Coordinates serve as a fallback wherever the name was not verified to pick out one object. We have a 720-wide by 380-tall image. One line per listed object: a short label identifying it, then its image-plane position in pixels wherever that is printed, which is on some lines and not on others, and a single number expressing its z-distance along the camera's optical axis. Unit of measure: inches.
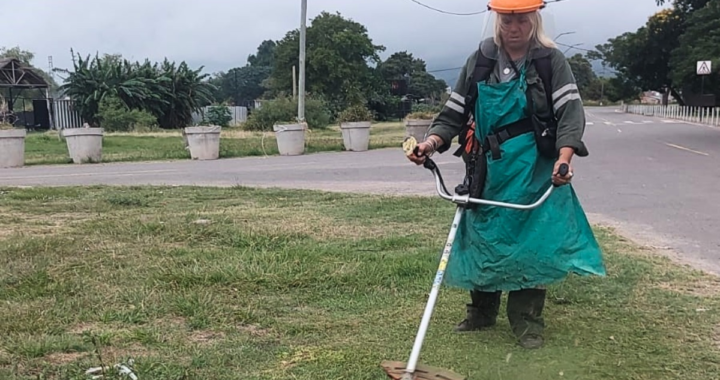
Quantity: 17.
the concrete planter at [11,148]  642.8
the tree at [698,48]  1139.9
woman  136.4
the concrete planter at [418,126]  864.4
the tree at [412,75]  3036.4
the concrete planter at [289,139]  754.8
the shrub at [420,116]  888.9
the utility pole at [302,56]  917.2
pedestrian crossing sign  1127.3
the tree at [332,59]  2252.7
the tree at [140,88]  1520.7
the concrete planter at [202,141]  714.2
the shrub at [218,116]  1615.4
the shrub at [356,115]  911.7
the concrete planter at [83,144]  676.1
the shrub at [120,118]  1408.7
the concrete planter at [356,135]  800.3
